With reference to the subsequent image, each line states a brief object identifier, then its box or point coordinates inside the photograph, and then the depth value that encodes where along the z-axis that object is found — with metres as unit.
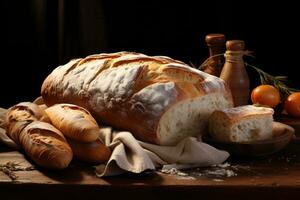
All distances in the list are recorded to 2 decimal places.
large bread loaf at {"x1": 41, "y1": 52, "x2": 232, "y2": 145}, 1.40
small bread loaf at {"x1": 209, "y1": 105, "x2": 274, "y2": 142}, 1.38
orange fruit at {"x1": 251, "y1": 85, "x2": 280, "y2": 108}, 1.69
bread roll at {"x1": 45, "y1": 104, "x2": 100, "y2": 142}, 1.34
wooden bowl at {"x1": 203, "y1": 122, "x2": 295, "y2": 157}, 1.36
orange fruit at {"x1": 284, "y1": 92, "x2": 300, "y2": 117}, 1.70
